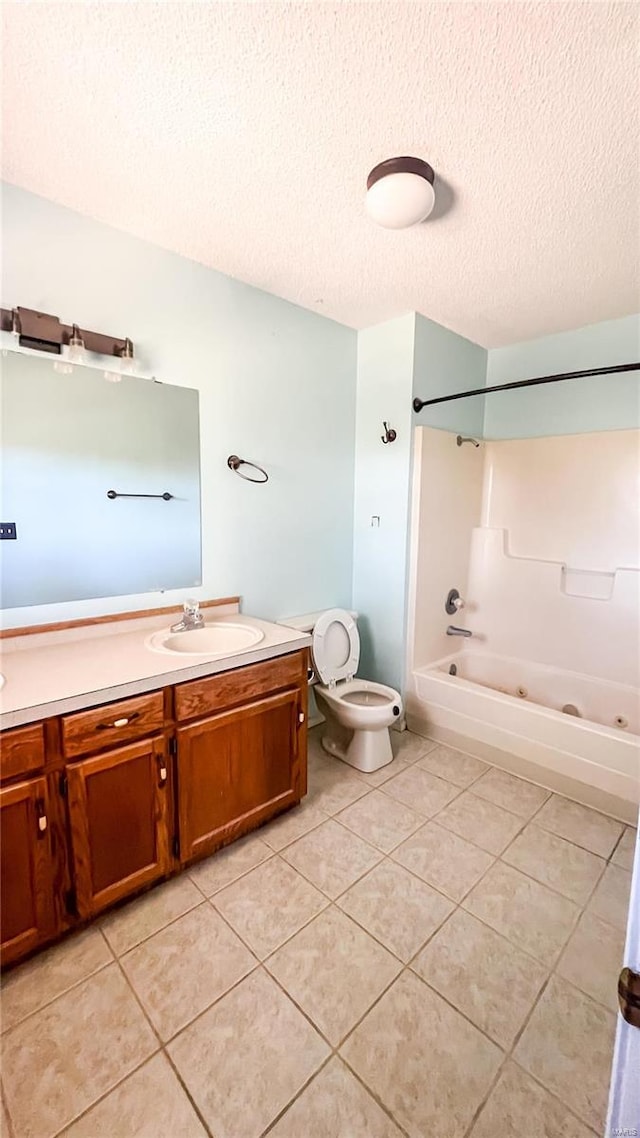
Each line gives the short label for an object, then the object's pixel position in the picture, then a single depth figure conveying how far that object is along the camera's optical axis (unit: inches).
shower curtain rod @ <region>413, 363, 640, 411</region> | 73.7
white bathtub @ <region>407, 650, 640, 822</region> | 79.5
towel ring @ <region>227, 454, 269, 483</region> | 87.4
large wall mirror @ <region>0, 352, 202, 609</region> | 63.9
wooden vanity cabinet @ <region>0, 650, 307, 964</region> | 49.3
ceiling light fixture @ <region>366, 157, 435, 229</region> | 53.9
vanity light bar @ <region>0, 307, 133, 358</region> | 61.5
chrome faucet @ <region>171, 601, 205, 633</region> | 77.7
